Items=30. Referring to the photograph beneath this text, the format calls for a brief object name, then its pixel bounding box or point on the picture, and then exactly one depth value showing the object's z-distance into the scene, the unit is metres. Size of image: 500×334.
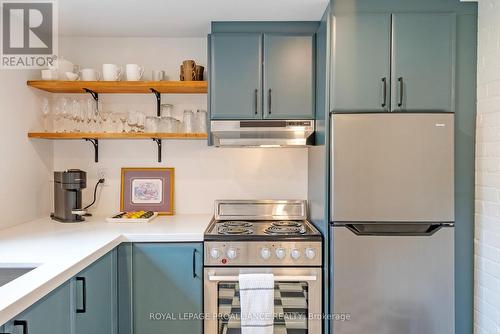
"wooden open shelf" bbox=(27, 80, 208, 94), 2.27
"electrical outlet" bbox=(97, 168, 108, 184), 2.58
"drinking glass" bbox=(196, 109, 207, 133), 2.38
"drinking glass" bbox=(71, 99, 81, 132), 2.33
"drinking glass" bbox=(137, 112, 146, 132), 2.42
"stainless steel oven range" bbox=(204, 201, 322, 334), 1.92
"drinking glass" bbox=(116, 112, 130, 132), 2.43
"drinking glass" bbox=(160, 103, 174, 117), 2.46
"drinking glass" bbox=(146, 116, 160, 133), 2.40
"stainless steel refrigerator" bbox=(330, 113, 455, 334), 1.81
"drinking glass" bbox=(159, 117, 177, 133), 2.38
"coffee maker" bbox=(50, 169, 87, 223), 2.31
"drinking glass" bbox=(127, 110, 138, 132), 2.42
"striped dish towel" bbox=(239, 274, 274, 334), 1.88
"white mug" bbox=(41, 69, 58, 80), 2.30
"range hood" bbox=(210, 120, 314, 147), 2.18
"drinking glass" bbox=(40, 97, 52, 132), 2.41
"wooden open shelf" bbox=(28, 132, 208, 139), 2.30
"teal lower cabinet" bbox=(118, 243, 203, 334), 1.95
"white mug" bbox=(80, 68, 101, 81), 2.33
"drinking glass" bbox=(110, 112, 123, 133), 2.43
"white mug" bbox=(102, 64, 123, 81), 2.31
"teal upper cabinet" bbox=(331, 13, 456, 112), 1.85
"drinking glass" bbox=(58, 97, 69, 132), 2.33
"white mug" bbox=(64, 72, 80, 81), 2.31
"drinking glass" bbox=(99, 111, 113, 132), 2.40
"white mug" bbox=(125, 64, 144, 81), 2.33
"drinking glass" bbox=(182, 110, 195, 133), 2.40
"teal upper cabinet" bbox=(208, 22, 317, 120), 2.16
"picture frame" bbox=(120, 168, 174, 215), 2.58
